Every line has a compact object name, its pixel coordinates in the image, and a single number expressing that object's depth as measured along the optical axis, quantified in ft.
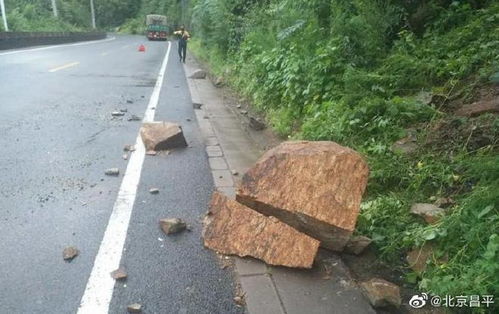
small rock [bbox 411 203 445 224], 11.02
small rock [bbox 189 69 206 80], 48.43
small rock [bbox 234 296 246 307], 9.62
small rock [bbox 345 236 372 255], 11.48
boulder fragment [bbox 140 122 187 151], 19.94
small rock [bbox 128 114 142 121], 25.91
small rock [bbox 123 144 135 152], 19.83
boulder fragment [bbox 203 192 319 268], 10.80
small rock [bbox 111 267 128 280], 10.18
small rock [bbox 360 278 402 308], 9.46
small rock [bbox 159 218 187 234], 12.36
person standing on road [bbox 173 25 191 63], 64.64
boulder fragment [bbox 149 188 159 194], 15.17
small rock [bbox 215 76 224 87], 42.28
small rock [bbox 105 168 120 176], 16.76
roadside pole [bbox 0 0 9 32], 90.54
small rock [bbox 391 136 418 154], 13.98
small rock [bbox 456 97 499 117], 13.69
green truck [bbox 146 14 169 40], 159.33
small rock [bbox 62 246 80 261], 10.90
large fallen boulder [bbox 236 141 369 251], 11.18
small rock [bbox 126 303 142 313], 9.07
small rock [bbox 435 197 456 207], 11.55
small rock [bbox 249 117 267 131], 24.07
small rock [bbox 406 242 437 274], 10.30
